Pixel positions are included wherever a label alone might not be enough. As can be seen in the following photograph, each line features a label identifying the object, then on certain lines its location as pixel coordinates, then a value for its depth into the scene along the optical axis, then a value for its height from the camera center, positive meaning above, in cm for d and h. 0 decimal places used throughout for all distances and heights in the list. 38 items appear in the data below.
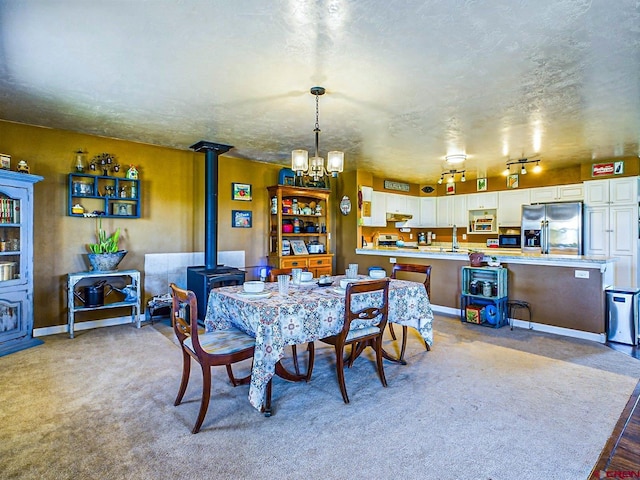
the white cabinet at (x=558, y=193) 634 +85
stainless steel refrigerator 611 +19
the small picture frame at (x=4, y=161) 376 +81
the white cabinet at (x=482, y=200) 766 +86
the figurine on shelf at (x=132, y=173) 479 +88
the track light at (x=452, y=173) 647 +121
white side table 418 -71
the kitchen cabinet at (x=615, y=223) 564 +26
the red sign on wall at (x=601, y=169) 588 +118
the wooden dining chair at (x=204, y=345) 218 -71
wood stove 486 +27
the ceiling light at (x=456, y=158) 555 +129
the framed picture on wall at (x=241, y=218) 590 +33
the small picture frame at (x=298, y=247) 638 -16
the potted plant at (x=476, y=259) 498 -29
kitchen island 418 -64
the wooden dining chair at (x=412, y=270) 345 -34
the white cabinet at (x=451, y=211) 829 +67
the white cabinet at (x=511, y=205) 716 +71
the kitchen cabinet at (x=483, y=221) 780 +40
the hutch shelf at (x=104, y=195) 443 +56
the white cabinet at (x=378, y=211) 730 +58
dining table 224 -56
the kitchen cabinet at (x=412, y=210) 837 +67
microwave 718 -5
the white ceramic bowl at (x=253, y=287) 269 -38
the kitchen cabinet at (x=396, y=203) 784 +81
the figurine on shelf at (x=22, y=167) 390 +78
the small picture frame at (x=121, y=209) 477 +39
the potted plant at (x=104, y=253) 440 -19
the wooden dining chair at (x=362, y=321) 258 -66
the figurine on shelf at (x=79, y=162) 443 +96
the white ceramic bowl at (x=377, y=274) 341 -35
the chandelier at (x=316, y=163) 339 +73
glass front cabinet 369 -26
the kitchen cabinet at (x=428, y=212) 872 +66
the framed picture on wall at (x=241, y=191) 589 +79
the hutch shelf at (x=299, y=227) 608 +20
